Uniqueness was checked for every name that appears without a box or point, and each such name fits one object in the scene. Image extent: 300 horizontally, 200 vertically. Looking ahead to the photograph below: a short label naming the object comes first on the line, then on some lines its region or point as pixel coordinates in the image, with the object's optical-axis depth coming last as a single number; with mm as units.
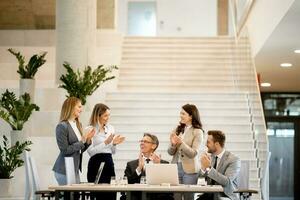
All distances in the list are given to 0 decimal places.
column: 14930
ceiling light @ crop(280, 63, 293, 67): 15905
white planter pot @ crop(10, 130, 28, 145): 12297
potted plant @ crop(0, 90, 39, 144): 12281
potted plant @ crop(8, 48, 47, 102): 13148
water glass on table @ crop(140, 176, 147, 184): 7853
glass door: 19719
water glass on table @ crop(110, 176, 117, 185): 7691
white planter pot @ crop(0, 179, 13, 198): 11727
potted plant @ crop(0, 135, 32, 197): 11719
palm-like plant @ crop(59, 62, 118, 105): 13000
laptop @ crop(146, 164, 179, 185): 7461
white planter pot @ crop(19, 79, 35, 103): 13203
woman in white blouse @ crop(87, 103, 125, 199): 8856
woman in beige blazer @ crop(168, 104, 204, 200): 8836
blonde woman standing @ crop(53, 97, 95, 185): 8555
